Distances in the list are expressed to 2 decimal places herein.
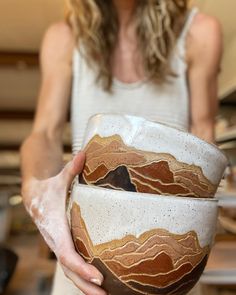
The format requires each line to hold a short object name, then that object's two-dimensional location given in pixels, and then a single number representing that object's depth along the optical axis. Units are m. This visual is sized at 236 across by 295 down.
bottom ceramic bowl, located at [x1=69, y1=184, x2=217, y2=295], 0.29
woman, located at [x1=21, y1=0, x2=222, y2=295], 0.55
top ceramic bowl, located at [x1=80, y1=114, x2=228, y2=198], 0.30
